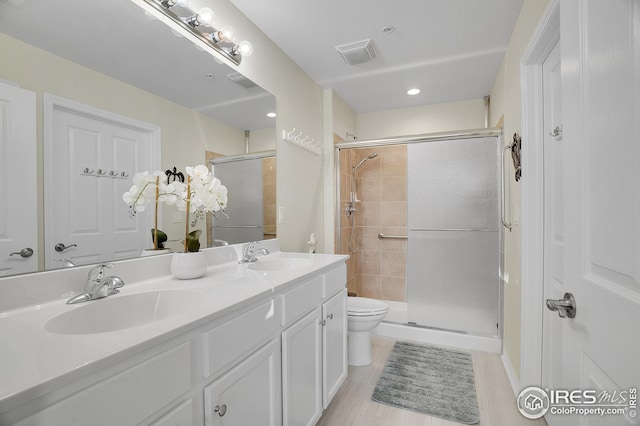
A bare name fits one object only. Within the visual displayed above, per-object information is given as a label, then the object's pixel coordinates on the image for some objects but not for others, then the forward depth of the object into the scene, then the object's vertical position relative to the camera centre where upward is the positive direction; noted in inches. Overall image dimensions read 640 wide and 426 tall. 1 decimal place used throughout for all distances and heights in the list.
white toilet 89.0 -34.9
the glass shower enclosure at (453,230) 103.9 -6.9
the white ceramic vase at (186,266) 51.3 -9.0
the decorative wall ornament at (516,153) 74.8 +14.4
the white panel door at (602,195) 22.7 +1.2
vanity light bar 54.5 +37.0
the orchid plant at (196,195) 56.0 +3.4
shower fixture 136.6 +6.2
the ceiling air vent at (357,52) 88.7 +48.7
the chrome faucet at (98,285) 38.7 -9.6
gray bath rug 71.3 -46.8
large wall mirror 38.8 +22.7
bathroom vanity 22.8 -13.8
